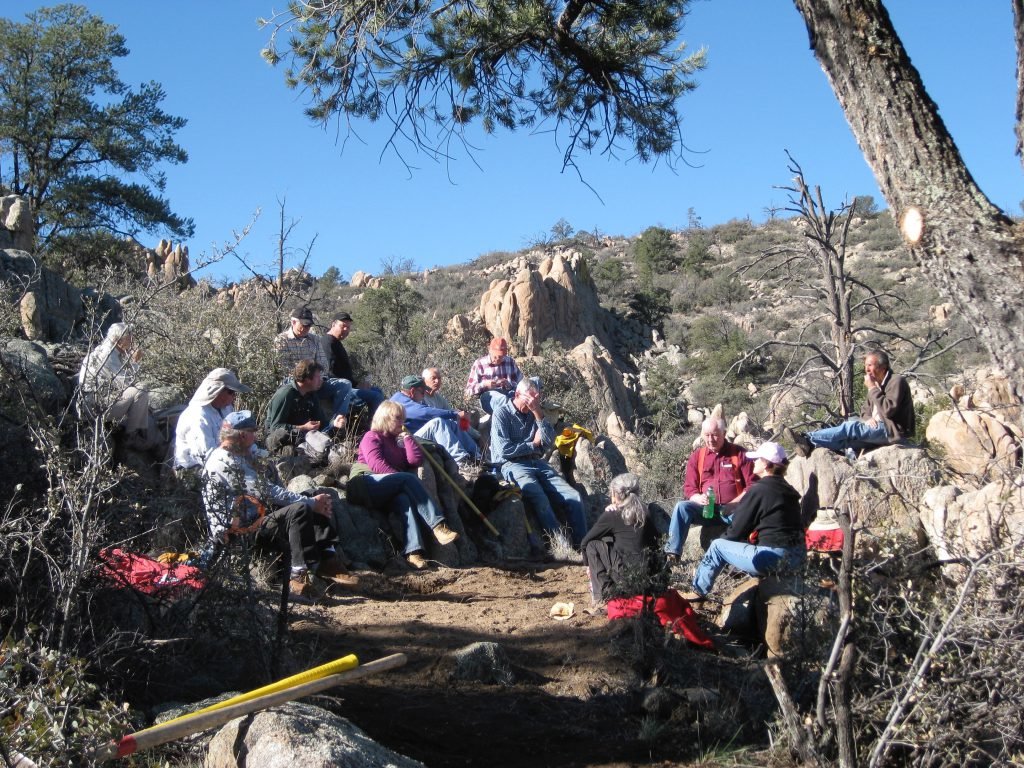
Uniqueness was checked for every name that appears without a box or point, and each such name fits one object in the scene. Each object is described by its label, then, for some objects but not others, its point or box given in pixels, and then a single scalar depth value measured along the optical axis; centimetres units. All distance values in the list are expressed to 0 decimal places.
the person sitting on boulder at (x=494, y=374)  995
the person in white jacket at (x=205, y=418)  666
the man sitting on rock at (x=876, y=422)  884
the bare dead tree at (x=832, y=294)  1036
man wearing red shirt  770
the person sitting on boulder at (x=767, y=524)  629
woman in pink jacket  776
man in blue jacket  923
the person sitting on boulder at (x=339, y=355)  1029
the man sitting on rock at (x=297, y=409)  875
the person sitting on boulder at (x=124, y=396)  451
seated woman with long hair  617
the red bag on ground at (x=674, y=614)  591
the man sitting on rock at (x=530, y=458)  884
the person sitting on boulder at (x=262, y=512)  504
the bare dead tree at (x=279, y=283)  1527
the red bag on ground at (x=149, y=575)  463
